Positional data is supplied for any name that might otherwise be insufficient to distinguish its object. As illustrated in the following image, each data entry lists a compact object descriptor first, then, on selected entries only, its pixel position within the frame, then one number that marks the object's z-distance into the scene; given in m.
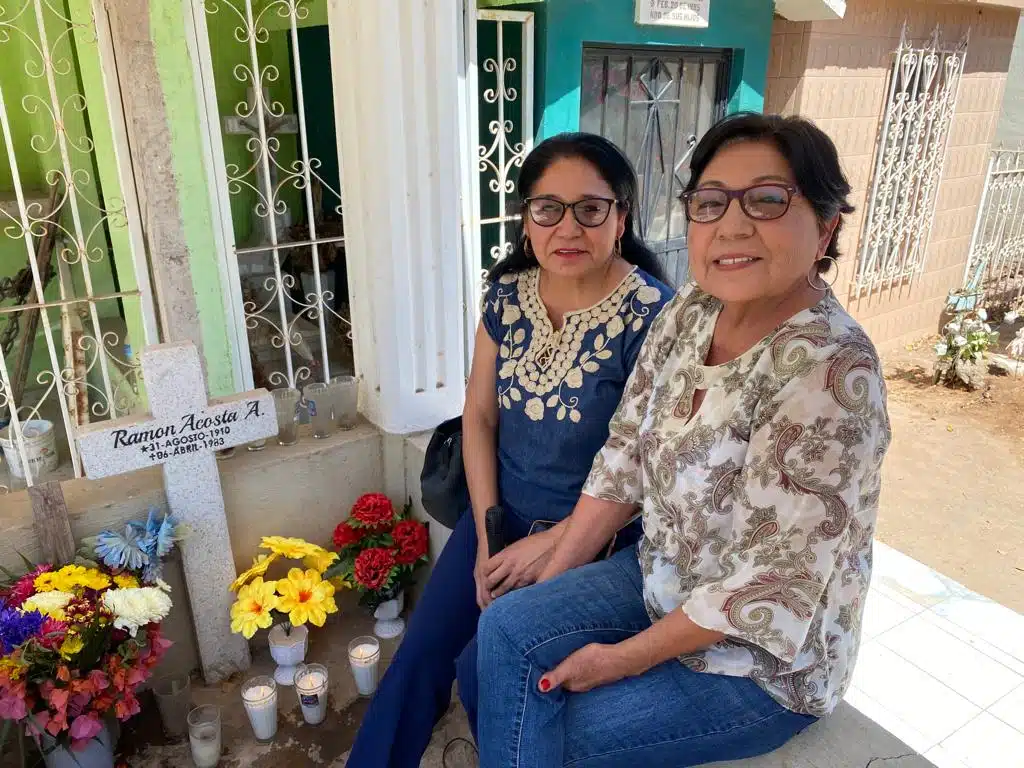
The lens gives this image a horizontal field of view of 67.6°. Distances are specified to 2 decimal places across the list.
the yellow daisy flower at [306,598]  2.26
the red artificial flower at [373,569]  2.42
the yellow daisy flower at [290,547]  2.34
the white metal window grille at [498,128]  2.98
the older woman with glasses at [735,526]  1.18
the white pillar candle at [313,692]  2.20
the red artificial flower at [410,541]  2.49
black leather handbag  2.14
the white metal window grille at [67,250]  2.30
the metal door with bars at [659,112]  3.56
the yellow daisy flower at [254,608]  2.24
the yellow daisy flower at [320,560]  2.42
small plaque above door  3.37
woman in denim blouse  1.73
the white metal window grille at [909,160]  5.11
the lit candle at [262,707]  2.15
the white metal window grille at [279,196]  2.41
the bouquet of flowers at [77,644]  1.79
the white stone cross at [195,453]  2.03
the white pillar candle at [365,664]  2.30
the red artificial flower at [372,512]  2.51
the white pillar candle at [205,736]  2.06
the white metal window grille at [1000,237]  6.40
